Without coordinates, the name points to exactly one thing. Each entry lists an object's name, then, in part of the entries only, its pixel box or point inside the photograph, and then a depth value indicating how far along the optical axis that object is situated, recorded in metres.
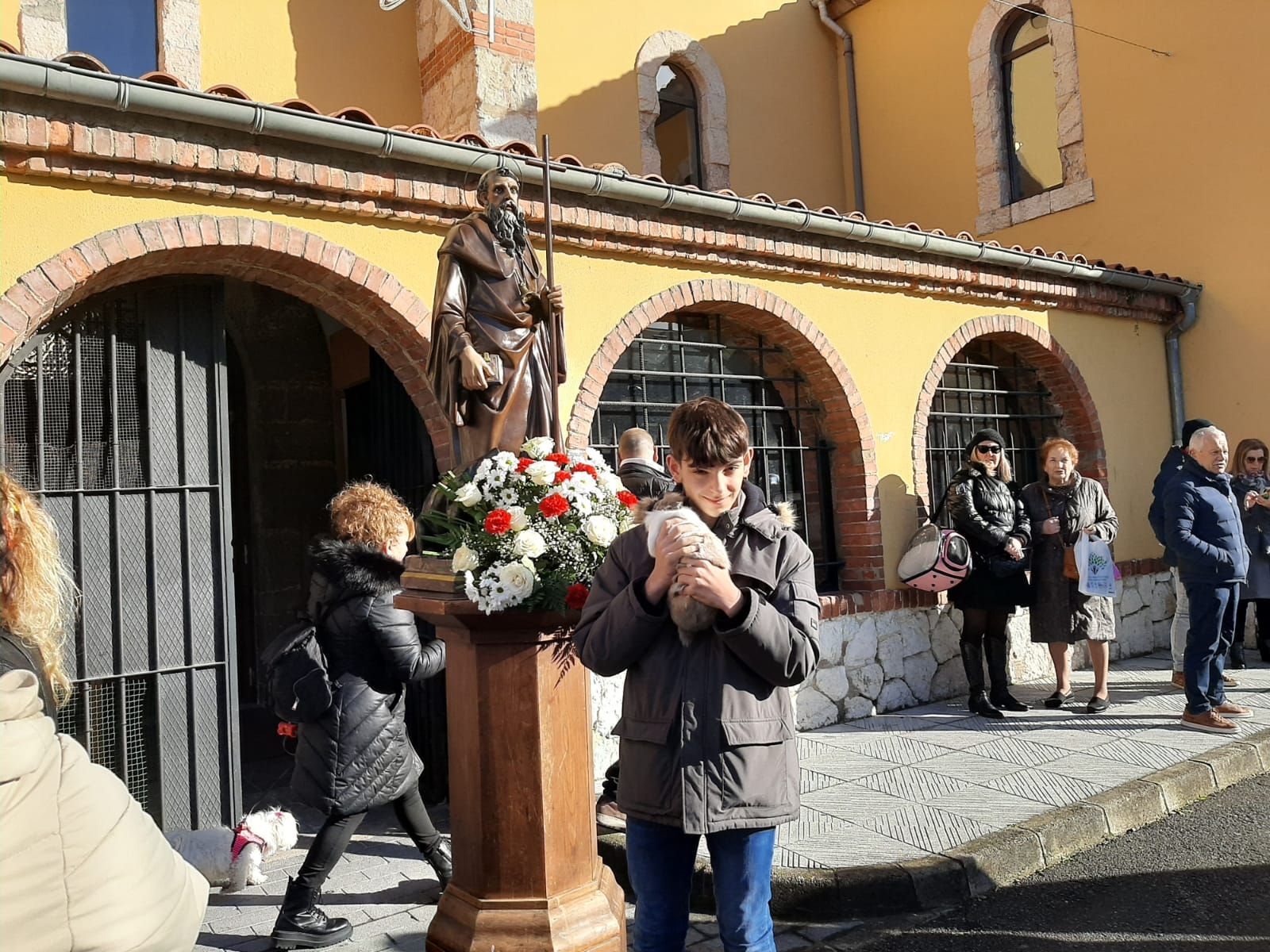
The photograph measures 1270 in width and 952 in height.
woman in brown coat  6.46
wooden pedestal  3.05
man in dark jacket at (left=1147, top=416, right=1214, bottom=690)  5.96
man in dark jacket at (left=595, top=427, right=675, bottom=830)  4.46
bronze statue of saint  3.49
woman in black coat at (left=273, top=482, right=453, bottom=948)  3.48
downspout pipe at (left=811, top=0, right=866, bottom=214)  12.06
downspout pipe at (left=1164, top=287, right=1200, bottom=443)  9.15
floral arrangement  2.96
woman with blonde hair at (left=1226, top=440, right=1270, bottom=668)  7.20
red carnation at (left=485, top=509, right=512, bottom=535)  3.00
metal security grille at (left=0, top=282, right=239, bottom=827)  4.43
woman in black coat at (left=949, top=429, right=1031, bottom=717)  6.46
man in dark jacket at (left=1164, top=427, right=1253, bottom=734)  5.68
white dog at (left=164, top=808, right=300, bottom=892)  4.16
